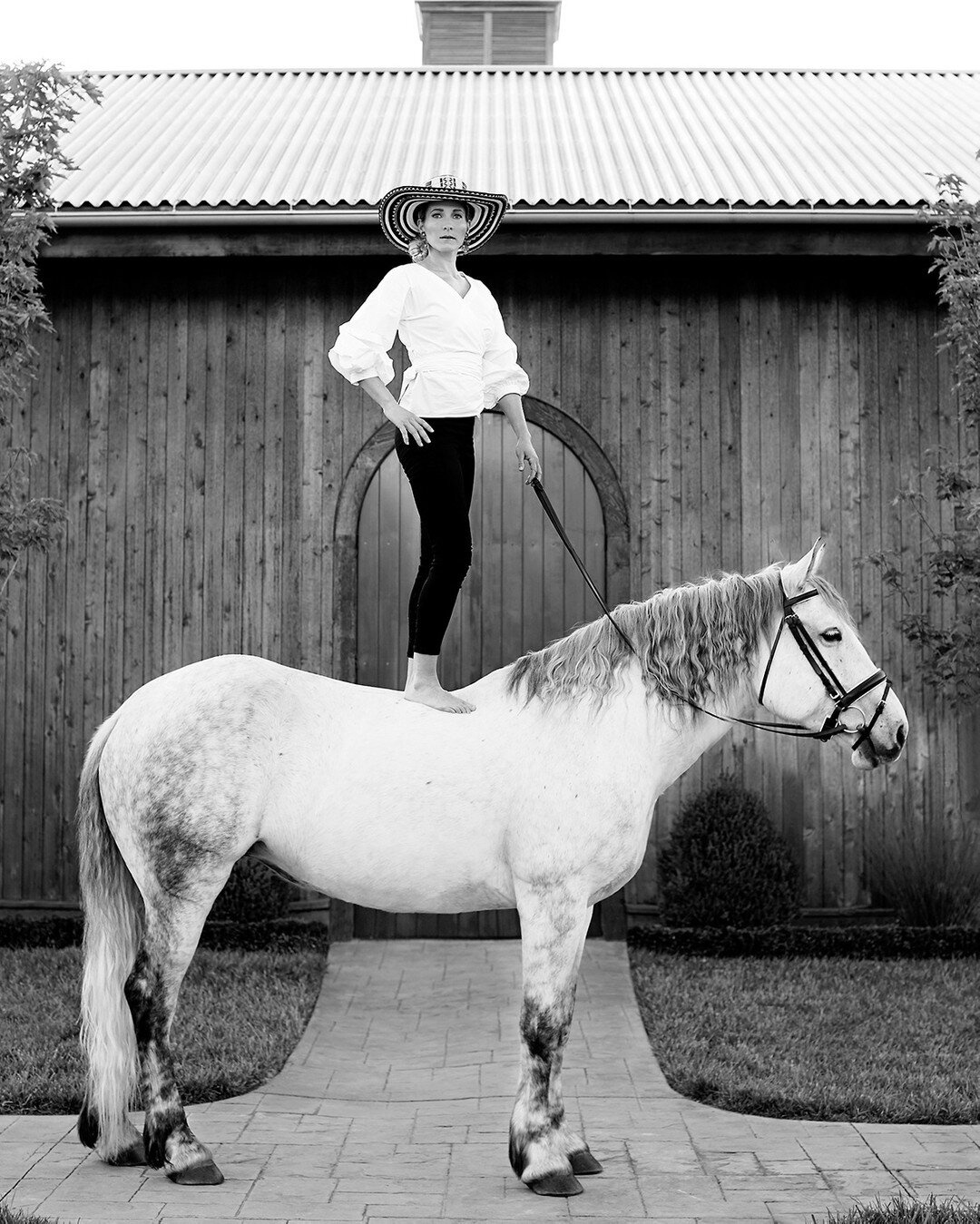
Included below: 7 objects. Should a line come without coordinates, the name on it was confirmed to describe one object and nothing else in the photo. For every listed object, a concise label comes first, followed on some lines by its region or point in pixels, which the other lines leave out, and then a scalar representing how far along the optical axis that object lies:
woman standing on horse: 4.06
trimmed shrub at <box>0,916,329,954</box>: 7.12
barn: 7.79
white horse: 3.84
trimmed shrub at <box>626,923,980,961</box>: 7.03
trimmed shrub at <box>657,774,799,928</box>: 7.15
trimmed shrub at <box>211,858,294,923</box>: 7.18
